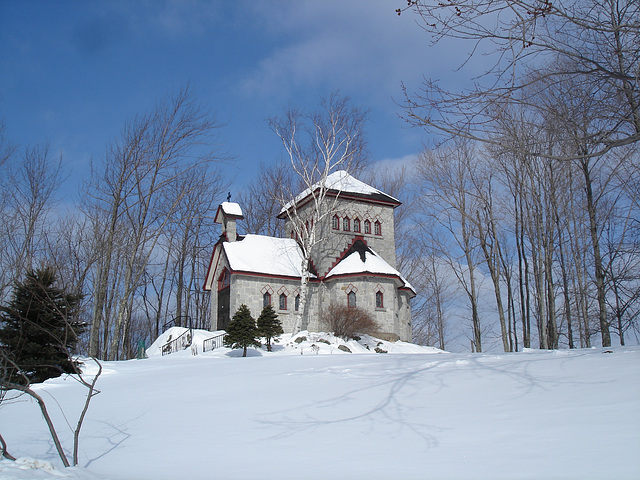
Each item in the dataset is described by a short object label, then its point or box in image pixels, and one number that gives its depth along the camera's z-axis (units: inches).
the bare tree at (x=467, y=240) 905.5
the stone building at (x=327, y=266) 985.5
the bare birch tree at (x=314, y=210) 964.0
